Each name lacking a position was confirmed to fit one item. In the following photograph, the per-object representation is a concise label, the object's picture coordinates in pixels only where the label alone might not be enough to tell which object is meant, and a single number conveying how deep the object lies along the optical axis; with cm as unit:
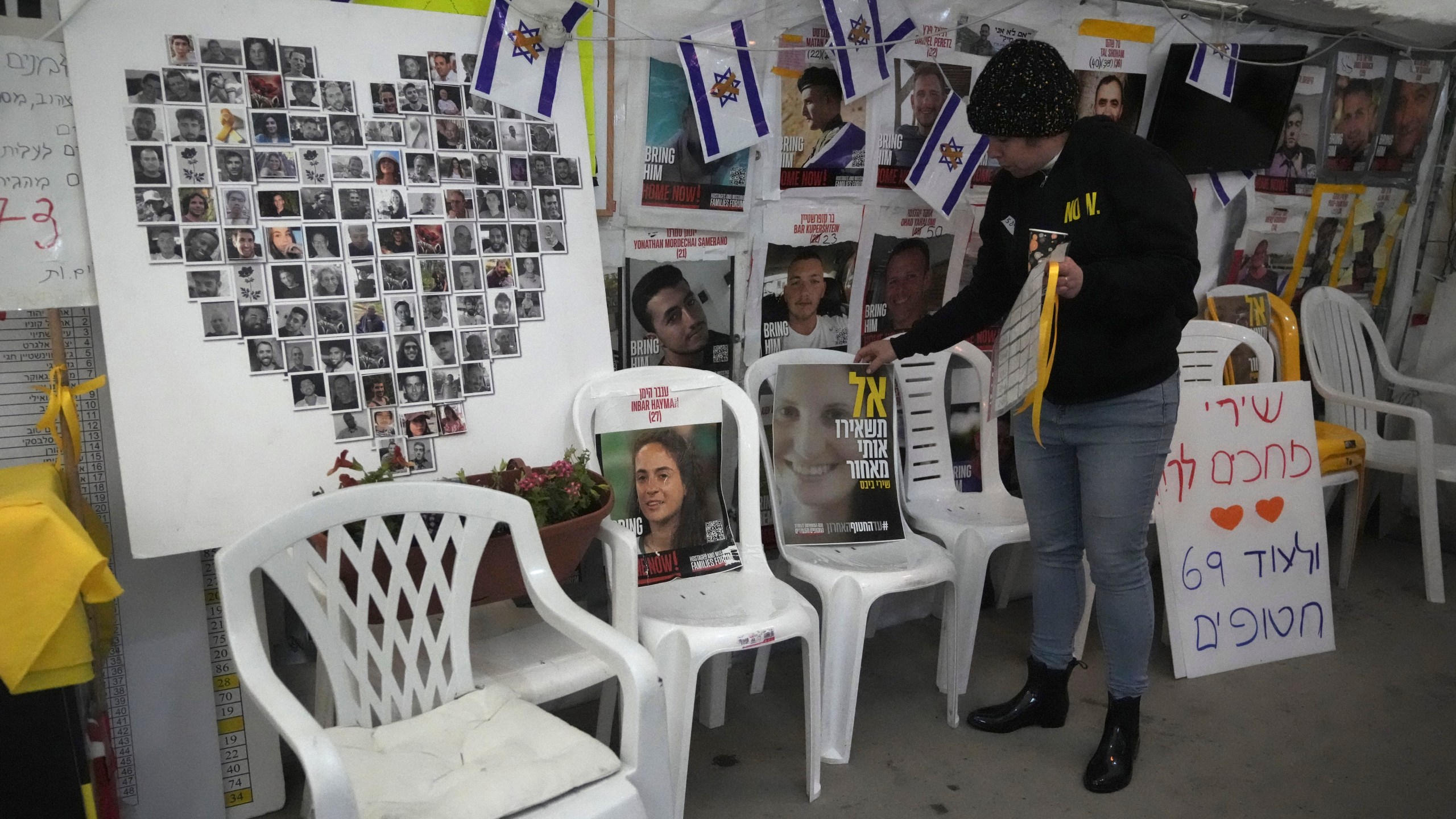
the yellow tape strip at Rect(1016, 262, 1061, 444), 193
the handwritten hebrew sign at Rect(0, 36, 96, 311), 173
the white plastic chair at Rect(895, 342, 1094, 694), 278
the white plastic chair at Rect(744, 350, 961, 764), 236
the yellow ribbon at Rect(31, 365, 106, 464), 173
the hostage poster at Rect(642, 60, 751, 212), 250
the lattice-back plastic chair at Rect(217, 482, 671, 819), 147
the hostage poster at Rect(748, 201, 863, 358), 279
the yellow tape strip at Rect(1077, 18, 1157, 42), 322
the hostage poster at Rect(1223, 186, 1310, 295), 382
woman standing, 199
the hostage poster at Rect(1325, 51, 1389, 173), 390
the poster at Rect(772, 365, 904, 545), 265
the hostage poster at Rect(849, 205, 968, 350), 297
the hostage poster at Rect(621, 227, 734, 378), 258
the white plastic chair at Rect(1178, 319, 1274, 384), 343
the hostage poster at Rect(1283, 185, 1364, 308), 398
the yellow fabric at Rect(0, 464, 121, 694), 145
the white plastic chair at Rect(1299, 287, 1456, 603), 354
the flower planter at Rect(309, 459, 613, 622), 174
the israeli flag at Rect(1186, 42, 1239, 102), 340
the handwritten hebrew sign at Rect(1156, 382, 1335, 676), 287
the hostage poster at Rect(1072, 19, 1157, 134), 326
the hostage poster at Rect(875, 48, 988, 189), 287
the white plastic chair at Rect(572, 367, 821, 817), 204
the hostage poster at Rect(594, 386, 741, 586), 236
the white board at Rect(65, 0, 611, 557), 178
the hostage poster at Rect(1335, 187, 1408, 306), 413
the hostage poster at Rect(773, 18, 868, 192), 269
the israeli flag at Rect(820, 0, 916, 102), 268
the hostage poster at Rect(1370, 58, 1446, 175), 407
